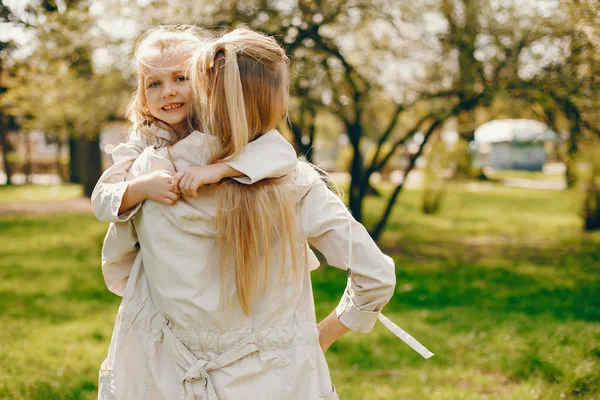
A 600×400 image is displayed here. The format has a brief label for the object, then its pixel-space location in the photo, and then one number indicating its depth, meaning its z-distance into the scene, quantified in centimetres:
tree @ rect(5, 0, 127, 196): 756
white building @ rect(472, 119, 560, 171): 3278
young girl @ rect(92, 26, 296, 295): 161
